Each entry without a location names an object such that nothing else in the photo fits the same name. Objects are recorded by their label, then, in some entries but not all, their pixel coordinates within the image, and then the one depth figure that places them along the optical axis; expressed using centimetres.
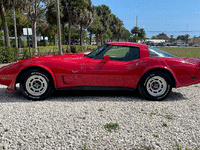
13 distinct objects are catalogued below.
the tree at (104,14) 5069
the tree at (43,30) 4609
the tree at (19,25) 4121
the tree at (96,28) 4174
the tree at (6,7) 1535
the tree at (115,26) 7244
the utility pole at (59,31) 1416
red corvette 426
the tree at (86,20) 3262
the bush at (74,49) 2809
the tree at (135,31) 9572
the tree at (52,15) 2468
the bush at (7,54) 1265
